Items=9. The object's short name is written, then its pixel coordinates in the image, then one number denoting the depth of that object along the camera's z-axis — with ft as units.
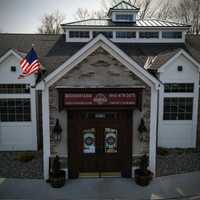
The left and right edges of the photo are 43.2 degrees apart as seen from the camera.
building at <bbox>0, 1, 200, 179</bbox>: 34.83
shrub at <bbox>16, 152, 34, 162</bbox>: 43.71
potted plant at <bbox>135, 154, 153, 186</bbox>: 34.78
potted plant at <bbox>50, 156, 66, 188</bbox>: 34.30
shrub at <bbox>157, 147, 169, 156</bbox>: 46.94
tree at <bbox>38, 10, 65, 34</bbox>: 143.13
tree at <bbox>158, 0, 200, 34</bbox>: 128.47
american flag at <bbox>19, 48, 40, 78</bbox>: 34.78
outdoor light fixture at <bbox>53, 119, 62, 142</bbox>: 35.53
